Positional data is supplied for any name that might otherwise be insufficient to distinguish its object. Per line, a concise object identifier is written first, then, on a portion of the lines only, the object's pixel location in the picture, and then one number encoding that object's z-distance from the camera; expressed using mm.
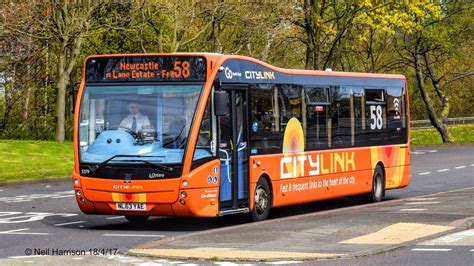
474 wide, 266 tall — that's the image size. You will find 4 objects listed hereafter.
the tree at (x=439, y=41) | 54625
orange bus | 16688
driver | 16875
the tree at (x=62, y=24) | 40438
